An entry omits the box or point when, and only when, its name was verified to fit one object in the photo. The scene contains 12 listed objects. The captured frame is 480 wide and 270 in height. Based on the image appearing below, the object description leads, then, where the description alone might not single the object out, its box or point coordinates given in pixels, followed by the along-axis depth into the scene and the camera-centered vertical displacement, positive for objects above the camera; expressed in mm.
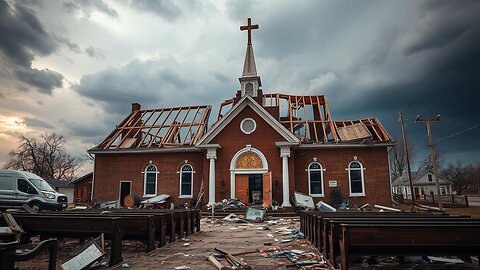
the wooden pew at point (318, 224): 7797 -956
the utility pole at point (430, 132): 24427 +3956
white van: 15609 -193
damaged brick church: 21172 +1619
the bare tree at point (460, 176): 77625 +2149
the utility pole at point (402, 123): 28531 +5279
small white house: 59719 +183
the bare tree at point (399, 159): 56219 +4533
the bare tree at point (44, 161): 50500 +4377
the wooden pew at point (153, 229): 7801 -1020
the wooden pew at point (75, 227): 6836 -834
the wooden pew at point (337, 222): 6352 -746
